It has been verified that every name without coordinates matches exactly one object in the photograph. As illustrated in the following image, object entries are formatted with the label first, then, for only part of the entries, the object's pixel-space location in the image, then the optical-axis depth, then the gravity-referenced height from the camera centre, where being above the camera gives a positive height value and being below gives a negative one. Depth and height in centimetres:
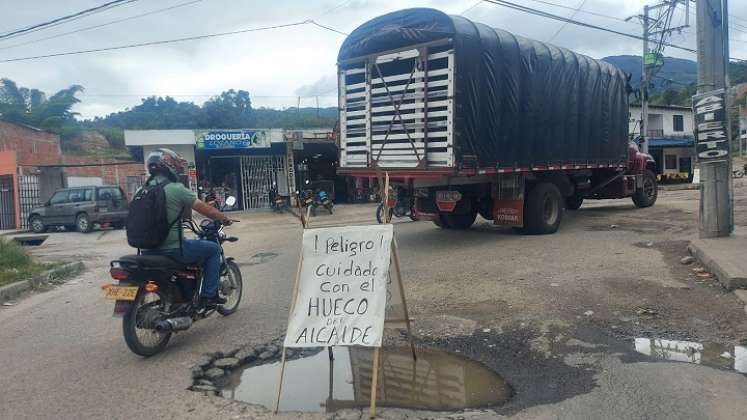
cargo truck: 896 +90
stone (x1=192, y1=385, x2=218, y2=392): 426 -150
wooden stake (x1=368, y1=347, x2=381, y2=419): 368 -142
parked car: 1952 -64
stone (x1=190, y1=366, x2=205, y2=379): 455 -148
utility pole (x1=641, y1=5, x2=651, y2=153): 1580 +345
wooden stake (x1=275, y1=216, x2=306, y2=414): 388 -91
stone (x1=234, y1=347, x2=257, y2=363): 489 -147
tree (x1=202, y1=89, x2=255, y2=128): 4022 +516
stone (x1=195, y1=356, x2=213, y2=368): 477 -146
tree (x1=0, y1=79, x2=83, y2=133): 4044 +605
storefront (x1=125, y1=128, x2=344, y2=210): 2267 +98
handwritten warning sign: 408 -81
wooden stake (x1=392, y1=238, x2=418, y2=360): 438 -99
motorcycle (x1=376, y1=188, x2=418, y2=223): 1117 -66
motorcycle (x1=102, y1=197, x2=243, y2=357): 478 -98
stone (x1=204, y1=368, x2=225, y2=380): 457 -150
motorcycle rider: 512 -30
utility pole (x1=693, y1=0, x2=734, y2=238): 856 +50
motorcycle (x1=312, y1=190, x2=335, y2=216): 2138 -88
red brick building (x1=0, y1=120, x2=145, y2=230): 2300 +59
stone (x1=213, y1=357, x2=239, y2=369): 474 -147
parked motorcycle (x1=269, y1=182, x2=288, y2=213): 2297 -69
